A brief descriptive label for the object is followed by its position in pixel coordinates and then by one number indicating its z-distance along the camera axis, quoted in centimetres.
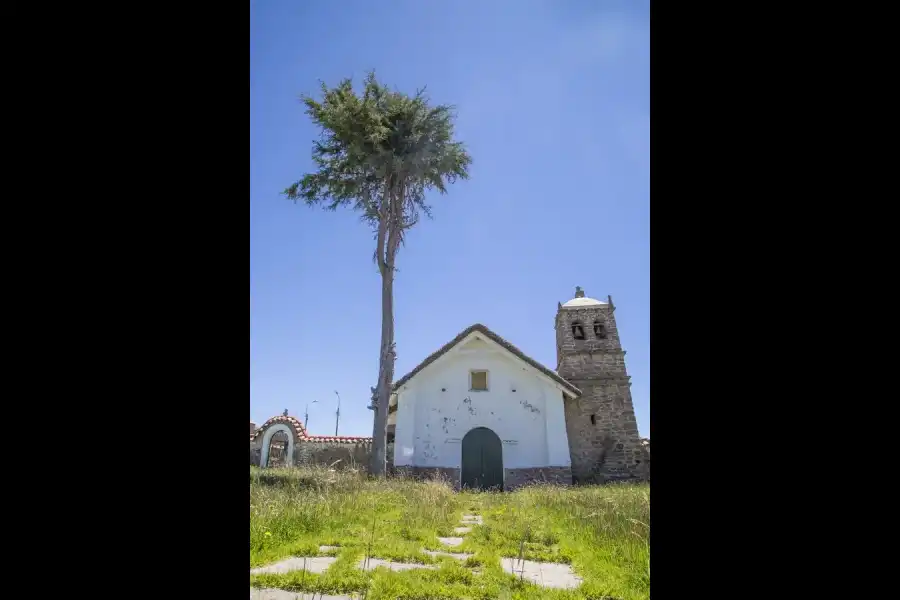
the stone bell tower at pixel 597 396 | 1955
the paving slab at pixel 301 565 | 402
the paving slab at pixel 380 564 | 424
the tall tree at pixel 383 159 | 1603
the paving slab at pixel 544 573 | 409
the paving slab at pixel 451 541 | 565
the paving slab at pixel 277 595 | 339
